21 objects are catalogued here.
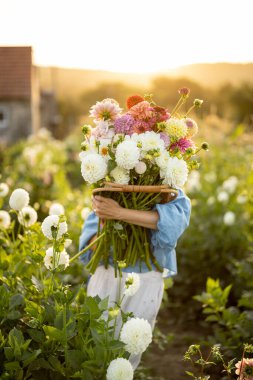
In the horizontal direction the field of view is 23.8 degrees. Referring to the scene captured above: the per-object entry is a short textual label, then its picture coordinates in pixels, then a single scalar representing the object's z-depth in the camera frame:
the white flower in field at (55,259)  2.63
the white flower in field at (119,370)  2.16
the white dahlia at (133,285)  2.39
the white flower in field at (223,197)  5.75
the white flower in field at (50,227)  2.63
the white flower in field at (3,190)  3.52
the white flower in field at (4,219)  3.30
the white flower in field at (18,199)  3.03
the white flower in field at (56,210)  3.12
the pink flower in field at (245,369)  2.39
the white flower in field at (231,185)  5.88
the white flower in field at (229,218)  5.34
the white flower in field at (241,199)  5.37
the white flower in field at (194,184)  6.54
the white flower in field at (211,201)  6.01
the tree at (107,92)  47.83
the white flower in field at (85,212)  3.93
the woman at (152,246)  2.87
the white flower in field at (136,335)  2.23
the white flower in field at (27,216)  3.15
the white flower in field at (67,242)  2.74
